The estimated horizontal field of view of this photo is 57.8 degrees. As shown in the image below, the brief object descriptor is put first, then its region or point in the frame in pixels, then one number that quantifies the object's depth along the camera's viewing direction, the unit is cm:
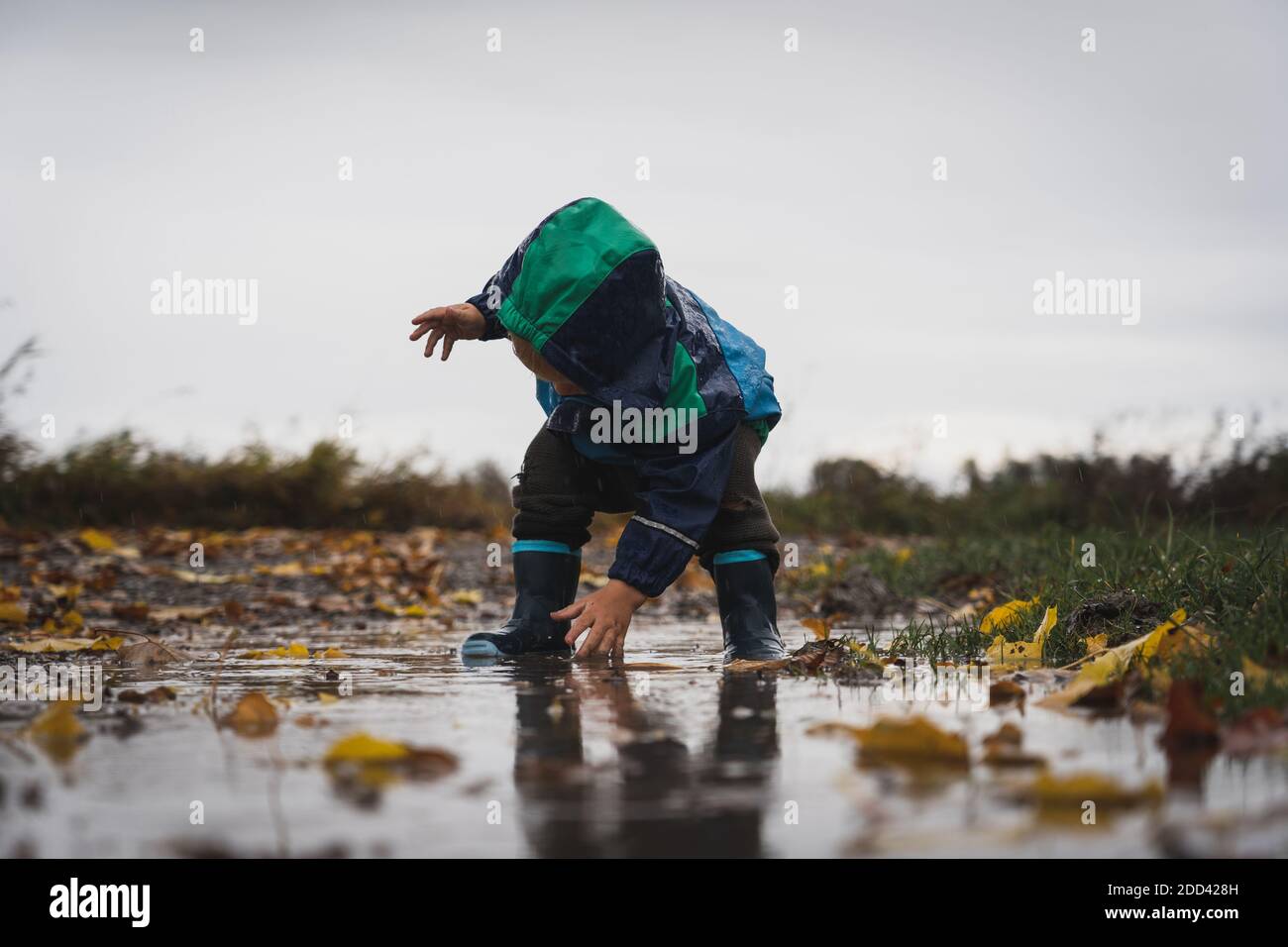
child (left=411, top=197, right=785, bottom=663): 306
